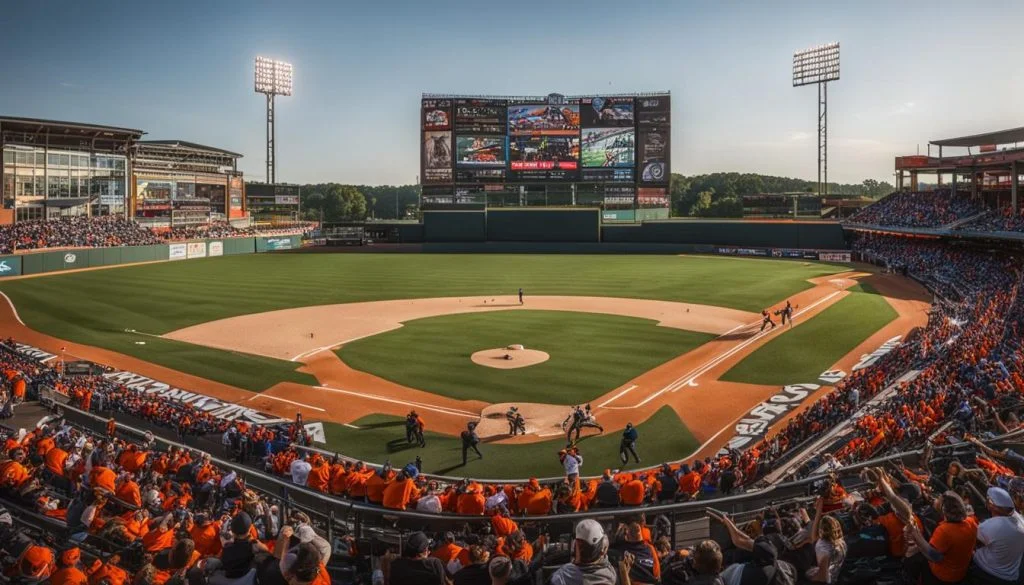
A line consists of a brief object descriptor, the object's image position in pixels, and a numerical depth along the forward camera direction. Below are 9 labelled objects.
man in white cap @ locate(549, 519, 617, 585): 4.55
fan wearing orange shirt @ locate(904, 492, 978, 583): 5.07
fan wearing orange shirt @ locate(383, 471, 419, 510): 9.73
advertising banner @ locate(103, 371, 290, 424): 20.48
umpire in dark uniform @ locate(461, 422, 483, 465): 16.92
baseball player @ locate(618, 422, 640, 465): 16.72
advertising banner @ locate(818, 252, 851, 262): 63.19
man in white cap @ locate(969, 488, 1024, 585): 5.00
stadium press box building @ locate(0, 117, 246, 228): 63.41
